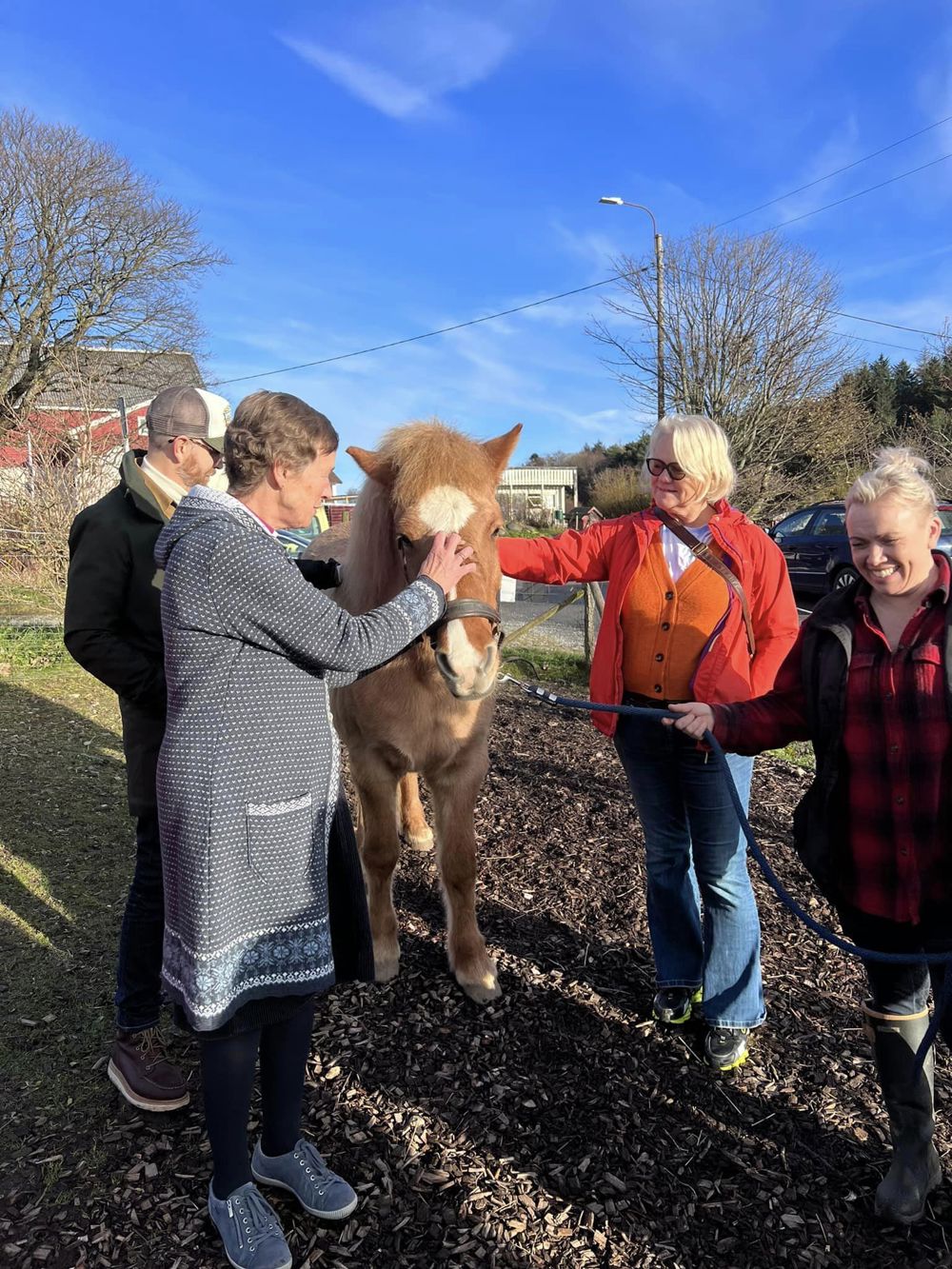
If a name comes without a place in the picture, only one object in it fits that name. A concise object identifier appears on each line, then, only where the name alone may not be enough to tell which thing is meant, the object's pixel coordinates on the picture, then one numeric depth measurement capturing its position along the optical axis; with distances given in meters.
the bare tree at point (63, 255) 22.53
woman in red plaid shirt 1.95
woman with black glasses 2.59
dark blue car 15.88
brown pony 2.57
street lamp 14.76
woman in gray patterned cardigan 1.76
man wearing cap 2.44
